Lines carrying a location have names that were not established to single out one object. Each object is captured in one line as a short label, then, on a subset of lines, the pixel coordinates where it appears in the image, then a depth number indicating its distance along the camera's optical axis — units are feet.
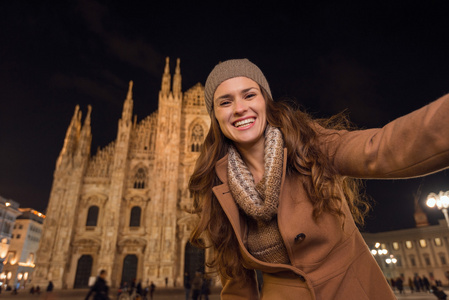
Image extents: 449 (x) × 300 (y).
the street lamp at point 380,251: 64.08
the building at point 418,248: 113.19
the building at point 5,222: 121.49
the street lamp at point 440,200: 29.92
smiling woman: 2.55
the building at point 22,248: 147.30
